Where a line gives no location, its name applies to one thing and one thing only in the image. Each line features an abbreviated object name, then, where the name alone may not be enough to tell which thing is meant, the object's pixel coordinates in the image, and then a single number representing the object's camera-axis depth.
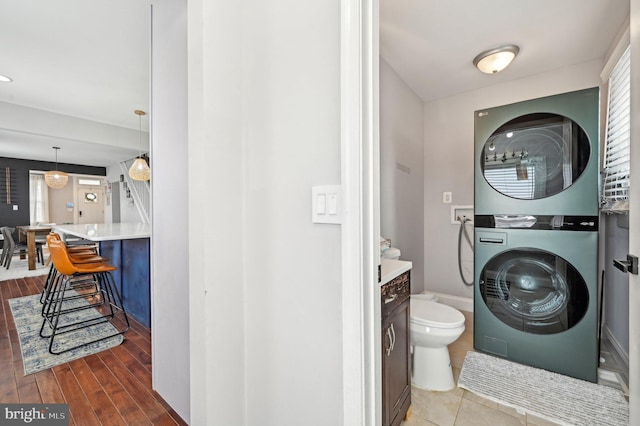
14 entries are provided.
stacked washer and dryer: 1.67
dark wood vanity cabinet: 1.16
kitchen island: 2.45
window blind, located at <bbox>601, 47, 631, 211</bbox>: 1.61
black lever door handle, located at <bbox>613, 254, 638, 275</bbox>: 0.88
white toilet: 1.54
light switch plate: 0.87
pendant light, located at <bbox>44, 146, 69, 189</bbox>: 5.83
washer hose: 2.86
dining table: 4.84
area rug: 1.95
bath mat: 1.45
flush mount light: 2.10
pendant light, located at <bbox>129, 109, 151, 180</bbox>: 4.19
